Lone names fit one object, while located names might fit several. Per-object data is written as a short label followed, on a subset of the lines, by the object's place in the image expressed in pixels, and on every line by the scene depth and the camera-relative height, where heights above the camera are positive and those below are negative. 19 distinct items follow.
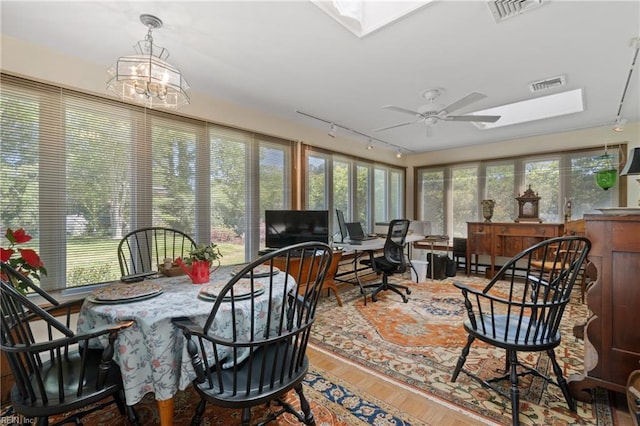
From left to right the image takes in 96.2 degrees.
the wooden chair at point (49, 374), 1.13 -0.72
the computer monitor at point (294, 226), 3.66 -0.18
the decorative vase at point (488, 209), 5.07 +0.06
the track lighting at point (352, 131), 4.04 +1.32
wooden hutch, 1.60 -0.53
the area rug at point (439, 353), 1.73 -1.18
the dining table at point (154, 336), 1.29 -0.57
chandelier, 1.78 +0.87
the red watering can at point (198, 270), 1.80 -0.37
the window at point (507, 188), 4.51 +0.45
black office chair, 3.83 -0.64
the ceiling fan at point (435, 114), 3.04 +1.06
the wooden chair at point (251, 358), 1.19 -0.70
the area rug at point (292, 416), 1.63 -1.19
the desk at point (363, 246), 3.81 -0.46
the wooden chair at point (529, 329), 1.60 -0.73
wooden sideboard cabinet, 4.52 -0.41
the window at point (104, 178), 2.22 +0.33
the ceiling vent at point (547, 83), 2.79 +1.30
